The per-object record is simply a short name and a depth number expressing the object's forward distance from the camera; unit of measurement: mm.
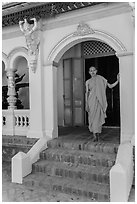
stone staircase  4352
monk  5535
